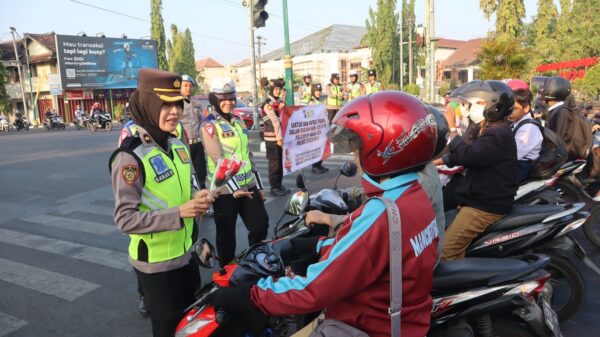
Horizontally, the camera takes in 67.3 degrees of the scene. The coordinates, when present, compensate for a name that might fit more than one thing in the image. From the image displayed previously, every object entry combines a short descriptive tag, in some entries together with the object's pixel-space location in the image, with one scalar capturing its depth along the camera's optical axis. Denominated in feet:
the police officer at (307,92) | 34.81
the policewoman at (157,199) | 7.59
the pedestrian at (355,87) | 41.78
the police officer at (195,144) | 24.17
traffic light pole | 44.08
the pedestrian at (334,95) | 39.04
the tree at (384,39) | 147.64
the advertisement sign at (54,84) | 126.82
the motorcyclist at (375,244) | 5.04
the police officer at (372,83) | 42.19
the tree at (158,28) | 163.49
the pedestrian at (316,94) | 31.51
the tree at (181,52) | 183.01
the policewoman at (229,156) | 13.47
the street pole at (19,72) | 125.52
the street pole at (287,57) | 35.29
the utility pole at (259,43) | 200.01
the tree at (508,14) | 121.60
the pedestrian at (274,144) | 25.32
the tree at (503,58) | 44.45
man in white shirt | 12.47
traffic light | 30.04
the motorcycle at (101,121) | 88.58
